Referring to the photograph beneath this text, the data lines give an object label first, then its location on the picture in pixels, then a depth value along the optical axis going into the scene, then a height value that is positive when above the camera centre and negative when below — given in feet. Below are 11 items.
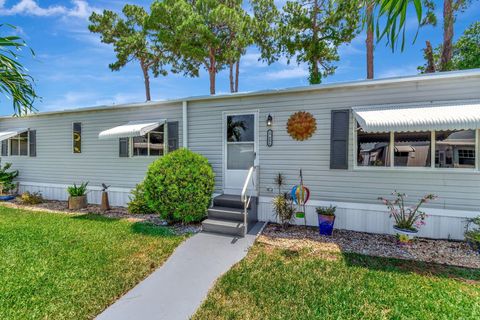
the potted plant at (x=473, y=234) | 14.74 -5.04
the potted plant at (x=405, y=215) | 16.13 -4.32
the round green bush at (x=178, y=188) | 19.38 -2.69
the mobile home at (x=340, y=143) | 16.38 +1.14
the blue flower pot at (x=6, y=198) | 31.89 -5.90
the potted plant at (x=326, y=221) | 17.99 -4.98
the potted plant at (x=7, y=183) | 32.72 -3.99
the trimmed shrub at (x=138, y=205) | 24.50 -5.20
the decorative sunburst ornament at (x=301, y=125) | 19.77 +2.62
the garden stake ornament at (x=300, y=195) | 19.13 -3.22
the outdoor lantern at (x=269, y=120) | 20.91 +3.21
